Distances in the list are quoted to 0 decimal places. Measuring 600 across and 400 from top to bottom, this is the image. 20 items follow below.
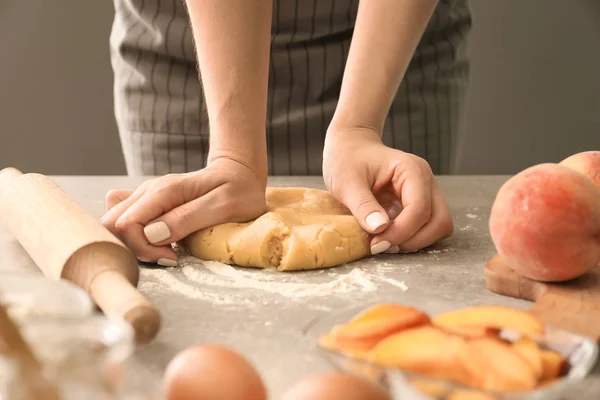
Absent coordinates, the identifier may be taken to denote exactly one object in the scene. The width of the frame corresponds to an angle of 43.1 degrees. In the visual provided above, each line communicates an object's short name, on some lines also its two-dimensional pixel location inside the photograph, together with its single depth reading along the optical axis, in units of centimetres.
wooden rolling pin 84
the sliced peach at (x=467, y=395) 59
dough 121
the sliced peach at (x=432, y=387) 60
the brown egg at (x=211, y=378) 63
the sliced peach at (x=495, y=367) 62
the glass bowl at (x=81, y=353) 57
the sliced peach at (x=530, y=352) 64
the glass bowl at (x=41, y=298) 67
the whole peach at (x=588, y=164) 123
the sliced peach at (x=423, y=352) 64
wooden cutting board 93
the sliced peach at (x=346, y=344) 72
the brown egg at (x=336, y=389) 60
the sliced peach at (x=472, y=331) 69
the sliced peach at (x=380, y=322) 72
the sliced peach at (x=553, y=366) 65
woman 129
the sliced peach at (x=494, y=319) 73
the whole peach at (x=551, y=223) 100
